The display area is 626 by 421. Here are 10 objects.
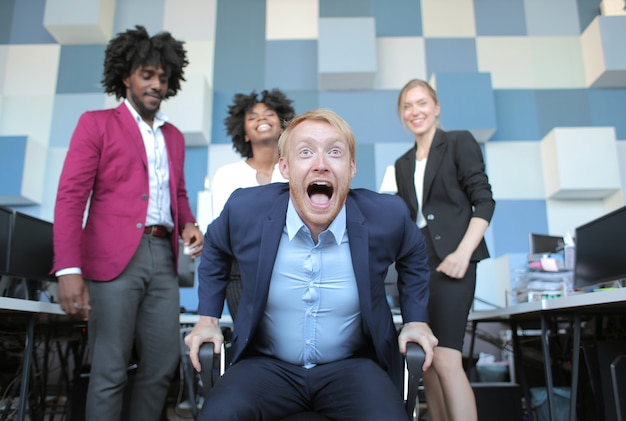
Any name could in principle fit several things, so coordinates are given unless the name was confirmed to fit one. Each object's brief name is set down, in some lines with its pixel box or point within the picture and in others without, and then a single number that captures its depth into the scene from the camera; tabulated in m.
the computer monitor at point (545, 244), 3.70
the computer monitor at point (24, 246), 2.81
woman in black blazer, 2.07
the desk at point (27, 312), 2.07
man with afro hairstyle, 2.09
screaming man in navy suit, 1.50
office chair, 1.36
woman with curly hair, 2.45
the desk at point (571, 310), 1.90
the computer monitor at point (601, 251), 2.71
